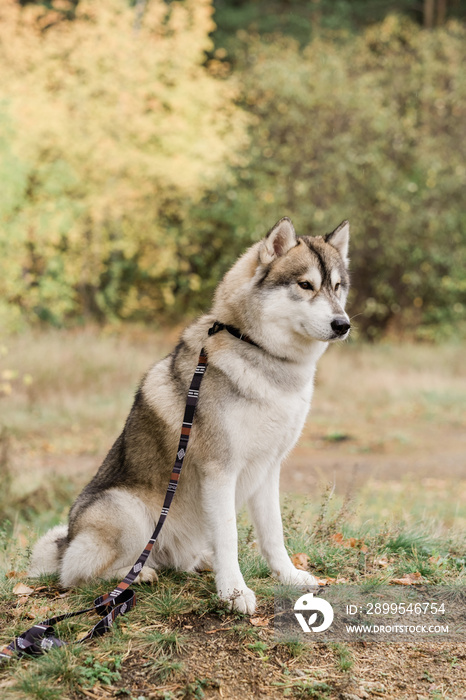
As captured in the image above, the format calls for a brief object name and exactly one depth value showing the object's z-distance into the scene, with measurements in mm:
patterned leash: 2924
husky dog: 3350
